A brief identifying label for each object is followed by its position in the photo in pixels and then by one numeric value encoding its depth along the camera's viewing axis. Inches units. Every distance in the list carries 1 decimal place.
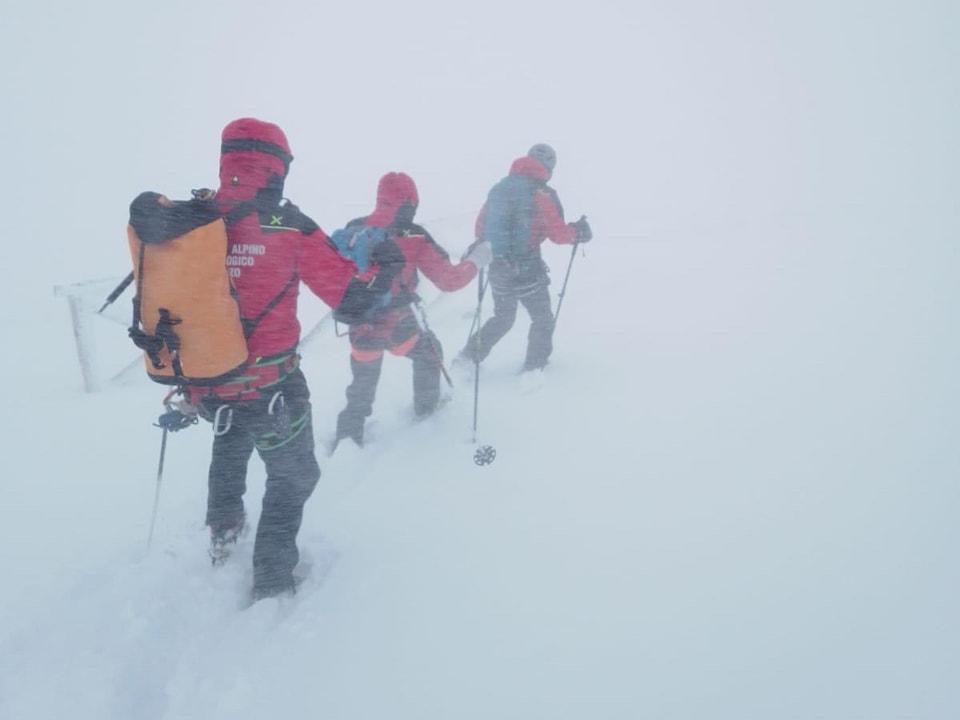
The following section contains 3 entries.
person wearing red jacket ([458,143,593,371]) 199.8
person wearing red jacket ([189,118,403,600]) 99.7
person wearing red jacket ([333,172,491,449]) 151.9
